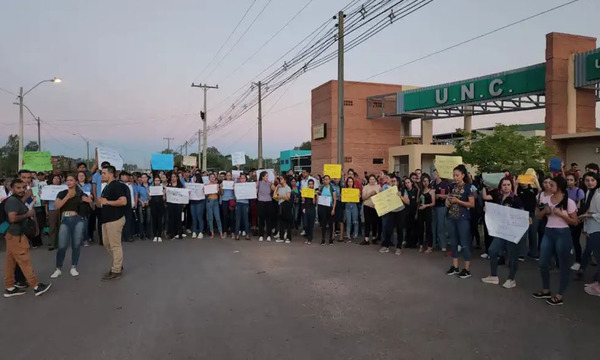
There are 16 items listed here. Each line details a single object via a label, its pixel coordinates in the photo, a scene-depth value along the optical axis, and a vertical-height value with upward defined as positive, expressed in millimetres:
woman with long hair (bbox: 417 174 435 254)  9422 -1005
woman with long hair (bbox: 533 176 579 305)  5609 -915
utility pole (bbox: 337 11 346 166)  16156 +3515
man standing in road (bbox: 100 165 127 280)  7012 -837
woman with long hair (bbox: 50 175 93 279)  7086 -898
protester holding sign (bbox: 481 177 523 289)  6457 -1257
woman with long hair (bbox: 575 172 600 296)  5863 -749
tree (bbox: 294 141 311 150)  104125 +6845
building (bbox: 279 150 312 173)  59600 +1987
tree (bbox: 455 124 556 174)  19047 +955
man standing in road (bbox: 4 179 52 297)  6051 -1173
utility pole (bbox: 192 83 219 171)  40688 +4414
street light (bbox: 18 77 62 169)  25250 +3649
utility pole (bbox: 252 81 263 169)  31906 +3793
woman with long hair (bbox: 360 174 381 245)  10867 -974
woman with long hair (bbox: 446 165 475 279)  7059 -811
